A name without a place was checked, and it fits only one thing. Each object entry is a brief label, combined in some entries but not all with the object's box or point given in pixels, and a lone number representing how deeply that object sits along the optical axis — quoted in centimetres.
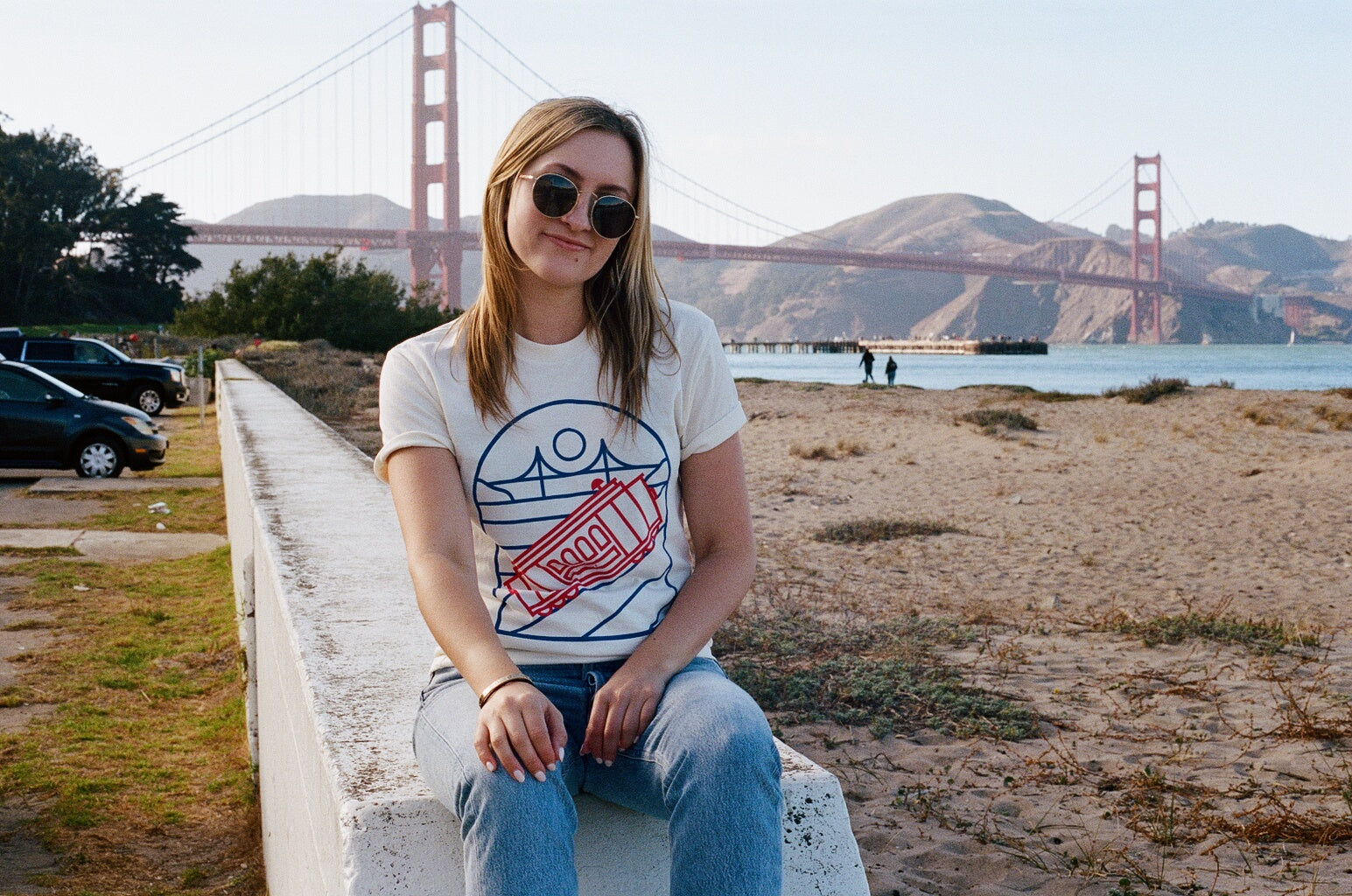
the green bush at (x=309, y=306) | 3003
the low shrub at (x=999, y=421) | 1728
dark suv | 1557
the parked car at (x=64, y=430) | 999
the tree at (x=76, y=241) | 4275
